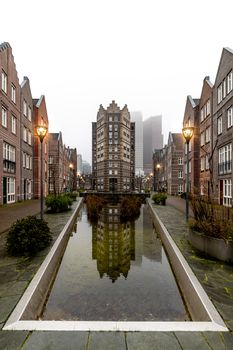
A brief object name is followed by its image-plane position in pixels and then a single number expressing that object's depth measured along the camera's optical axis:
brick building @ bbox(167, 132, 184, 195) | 44.39
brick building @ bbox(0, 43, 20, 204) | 20.78
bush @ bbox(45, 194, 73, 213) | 16.93
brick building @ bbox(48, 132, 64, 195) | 50.74
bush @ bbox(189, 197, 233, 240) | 6.63
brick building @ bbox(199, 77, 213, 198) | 25.88
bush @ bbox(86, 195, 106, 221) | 17.06
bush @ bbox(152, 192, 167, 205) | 23.44
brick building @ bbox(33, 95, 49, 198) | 30.80
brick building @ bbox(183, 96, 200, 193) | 30.66
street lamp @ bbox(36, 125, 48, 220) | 11.09
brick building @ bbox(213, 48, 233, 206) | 19.95
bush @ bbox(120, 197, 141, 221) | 17.03
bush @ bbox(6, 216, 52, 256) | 6.65
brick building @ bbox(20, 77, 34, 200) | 26.45
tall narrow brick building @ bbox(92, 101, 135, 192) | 69.12
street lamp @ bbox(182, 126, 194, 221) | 11.90
